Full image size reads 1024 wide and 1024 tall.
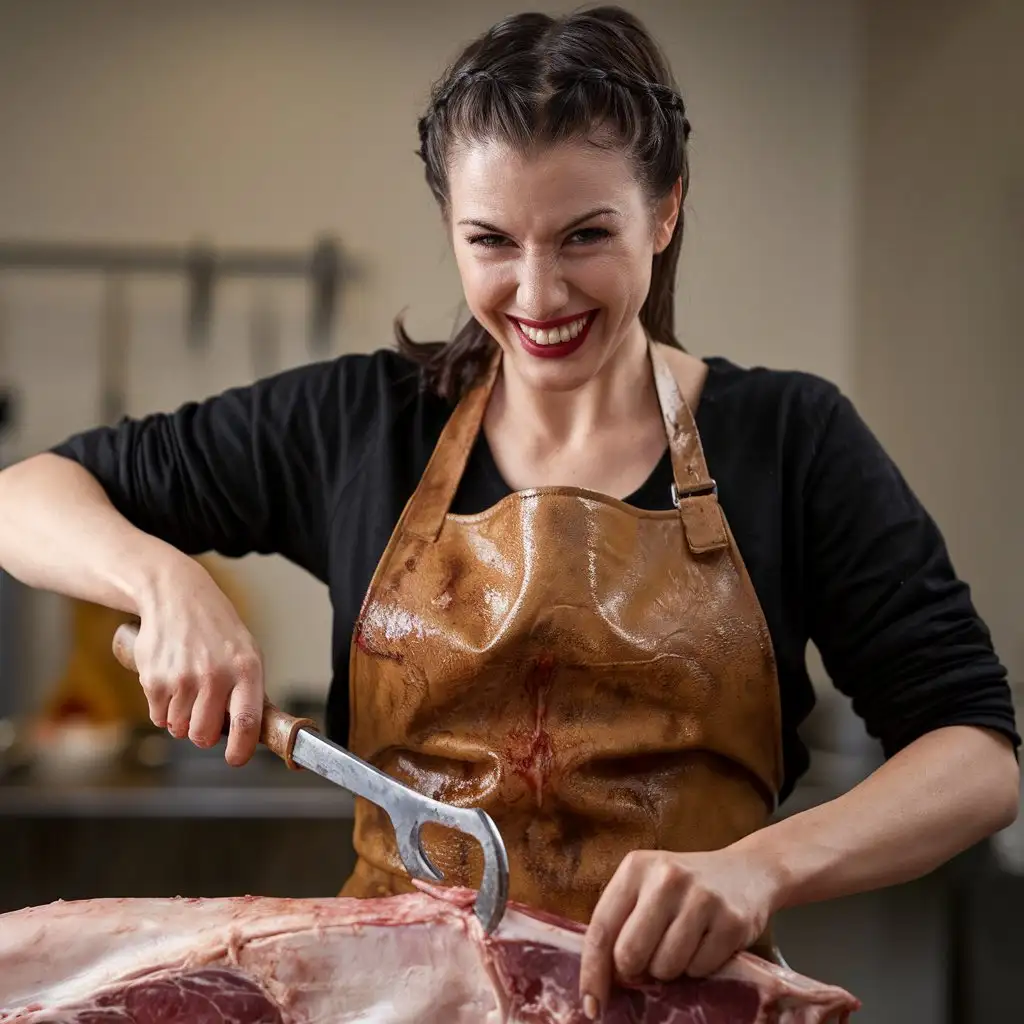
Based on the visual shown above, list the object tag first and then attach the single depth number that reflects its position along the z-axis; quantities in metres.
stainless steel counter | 3.04
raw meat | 1.19
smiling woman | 1.32
